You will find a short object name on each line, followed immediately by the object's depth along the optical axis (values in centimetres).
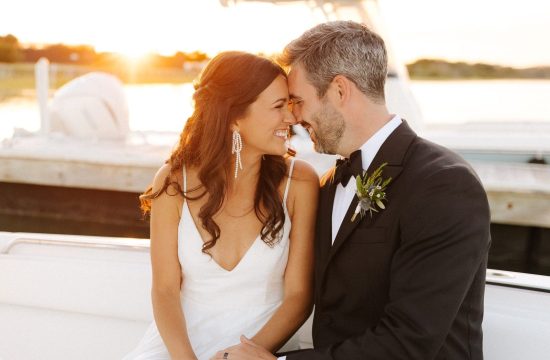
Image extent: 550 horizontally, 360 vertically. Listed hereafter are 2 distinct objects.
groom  154
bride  205
